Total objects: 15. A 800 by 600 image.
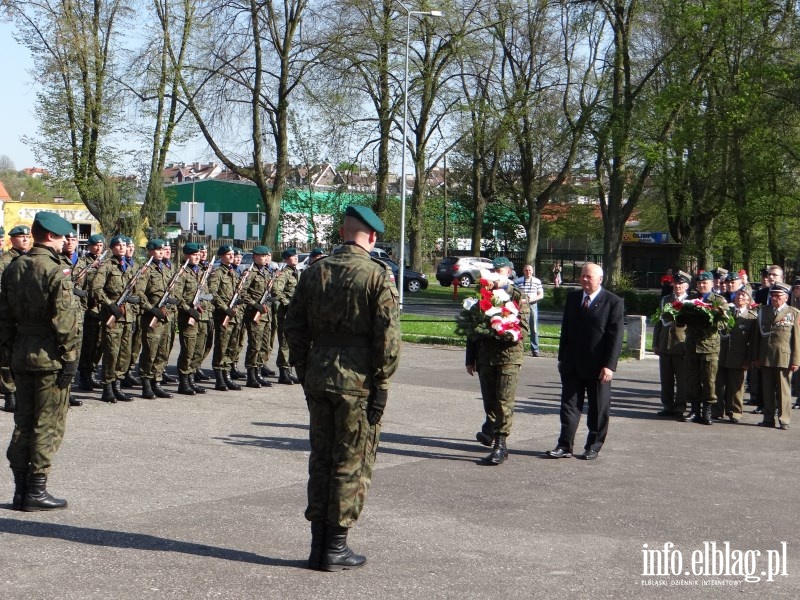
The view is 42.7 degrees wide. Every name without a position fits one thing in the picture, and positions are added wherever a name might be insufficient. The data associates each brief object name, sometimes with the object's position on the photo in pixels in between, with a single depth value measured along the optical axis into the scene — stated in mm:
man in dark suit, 10289
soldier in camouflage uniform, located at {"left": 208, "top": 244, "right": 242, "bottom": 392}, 14516
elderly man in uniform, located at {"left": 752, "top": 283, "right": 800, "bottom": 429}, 12930
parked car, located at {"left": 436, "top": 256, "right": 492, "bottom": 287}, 54969
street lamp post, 36128
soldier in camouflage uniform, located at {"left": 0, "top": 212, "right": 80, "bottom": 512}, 7406
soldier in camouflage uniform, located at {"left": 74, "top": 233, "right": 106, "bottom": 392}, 13641
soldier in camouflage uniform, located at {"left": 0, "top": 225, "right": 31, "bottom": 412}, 10271
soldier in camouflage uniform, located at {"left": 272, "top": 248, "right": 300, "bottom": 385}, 15445
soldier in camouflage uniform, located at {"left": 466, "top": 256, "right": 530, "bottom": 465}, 9977
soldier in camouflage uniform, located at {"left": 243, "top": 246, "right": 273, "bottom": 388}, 14977
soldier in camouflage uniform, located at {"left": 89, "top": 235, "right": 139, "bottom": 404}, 13062
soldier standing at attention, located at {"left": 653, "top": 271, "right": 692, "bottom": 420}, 13555
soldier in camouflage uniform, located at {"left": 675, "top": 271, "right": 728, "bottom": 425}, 13133
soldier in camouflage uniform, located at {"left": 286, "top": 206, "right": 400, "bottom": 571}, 6223
